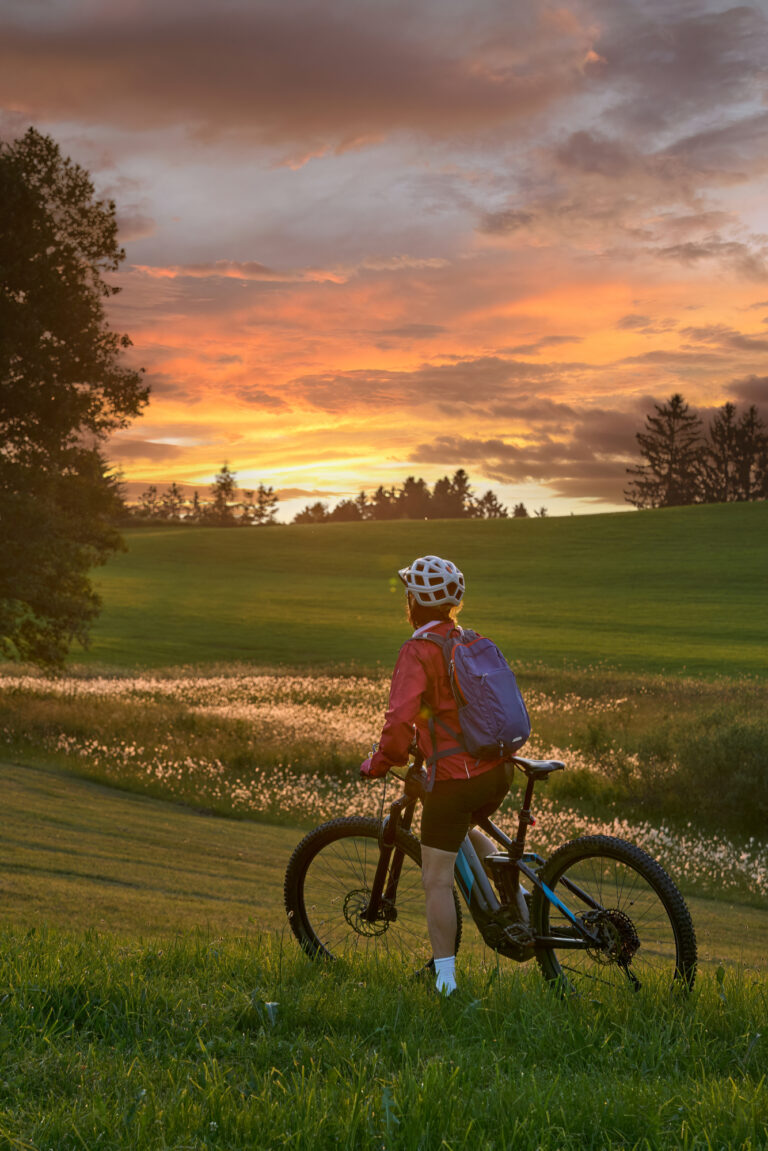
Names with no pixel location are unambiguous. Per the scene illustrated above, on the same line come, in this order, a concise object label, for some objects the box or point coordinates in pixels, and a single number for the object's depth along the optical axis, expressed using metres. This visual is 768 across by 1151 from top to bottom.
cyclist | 5.64
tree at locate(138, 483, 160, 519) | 184.80
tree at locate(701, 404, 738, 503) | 139.88
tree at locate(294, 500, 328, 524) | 191.12
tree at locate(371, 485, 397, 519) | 191.12
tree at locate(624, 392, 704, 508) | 141.50
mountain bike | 5.47
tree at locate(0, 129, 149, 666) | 24.08
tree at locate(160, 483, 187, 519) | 188.75
